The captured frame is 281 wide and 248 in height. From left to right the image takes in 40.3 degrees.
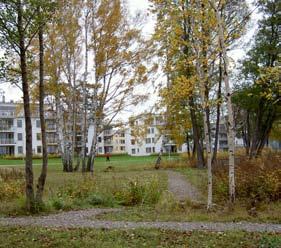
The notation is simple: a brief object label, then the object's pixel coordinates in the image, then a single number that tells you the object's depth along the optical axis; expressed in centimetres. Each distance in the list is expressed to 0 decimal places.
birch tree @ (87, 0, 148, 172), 2680
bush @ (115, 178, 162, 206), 1270
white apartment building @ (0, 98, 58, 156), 8694
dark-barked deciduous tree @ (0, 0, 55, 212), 1012
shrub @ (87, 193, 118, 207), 1230
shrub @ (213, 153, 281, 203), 1209
